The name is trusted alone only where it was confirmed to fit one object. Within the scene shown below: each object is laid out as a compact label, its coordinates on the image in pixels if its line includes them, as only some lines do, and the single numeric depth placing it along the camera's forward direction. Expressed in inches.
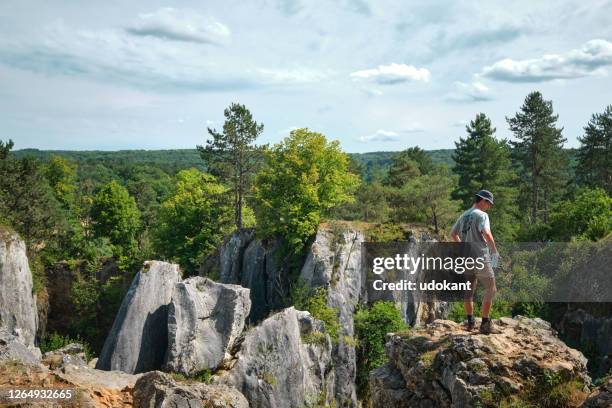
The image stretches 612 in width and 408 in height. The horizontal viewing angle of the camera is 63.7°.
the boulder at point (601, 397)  288.7
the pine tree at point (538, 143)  1859.0
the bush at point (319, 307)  1206.0
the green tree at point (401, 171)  2074.3
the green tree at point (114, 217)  1940.2
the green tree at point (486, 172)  1665.8
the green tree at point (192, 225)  1616.6
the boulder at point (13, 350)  670.5
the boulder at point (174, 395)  493.0
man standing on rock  375.2
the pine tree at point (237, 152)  1646.0
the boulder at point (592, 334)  1119.6
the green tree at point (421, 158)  2433.6
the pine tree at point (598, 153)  1811.0
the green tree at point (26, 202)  1694.1
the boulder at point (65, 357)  670.8
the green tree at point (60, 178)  2837.1
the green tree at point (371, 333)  1259.2
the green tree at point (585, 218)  1416.1
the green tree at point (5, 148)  1771.7
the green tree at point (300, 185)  1317.7
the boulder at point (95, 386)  441.1
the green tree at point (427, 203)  1446.9
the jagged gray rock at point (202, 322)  957.2
